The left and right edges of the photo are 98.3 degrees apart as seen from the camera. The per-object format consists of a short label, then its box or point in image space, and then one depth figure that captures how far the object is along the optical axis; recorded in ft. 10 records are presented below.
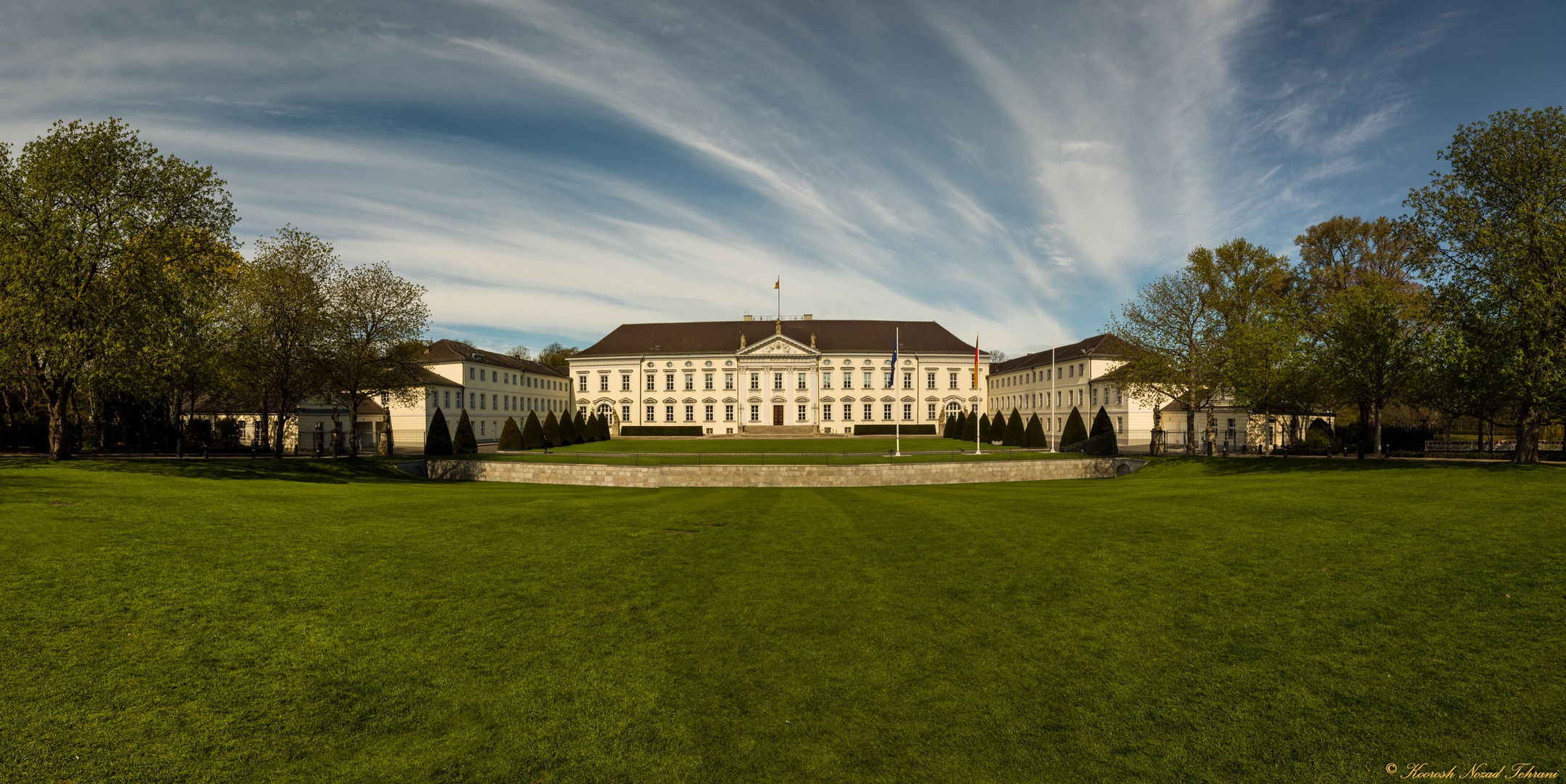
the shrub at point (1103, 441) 133.49
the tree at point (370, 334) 121.90
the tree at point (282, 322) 110.42
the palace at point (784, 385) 272.51
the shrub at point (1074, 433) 149.07
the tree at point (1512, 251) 70.69
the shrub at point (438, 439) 138.62
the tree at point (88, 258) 71.41
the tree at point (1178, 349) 127.85
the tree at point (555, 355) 394.32
